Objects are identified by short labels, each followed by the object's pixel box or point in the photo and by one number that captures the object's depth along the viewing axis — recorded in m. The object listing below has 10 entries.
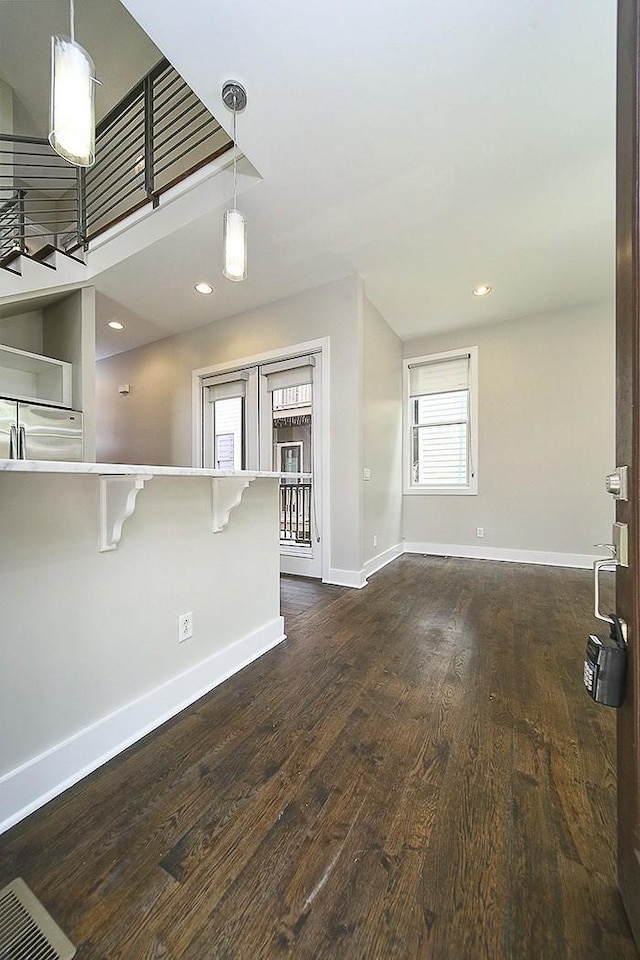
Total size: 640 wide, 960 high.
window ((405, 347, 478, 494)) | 4.69
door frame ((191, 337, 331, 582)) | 3.54
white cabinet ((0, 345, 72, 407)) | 3.47
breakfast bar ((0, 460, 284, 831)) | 1.03
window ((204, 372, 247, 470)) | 4.25
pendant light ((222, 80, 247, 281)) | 1.69
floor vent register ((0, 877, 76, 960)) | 0.72
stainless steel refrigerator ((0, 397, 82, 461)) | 3.20
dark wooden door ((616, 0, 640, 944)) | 0.71
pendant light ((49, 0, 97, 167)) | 1.06
